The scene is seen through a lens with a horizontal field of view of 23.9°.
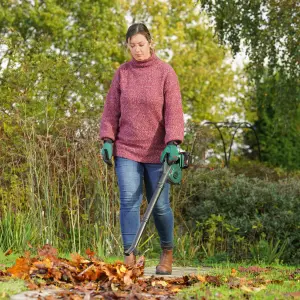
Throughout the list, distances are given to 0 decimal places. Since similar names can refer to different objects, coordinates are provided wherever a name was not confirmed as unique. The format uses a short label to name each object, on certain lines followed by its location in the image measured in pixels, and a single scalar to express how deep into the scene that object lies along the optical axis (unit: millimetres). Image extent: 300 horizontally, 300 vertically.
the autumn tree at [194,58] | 24297
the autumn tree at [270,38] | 12461
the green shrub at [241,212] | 8008
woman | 5250
